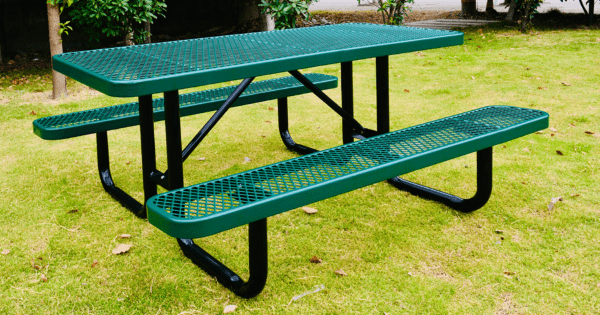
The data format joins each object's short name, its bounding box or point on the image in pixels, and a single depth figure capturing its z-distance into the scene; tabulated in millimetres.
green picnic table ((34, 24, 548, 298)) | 1987
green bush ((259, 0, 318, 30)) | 7157
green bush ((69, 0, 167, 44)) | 6090
